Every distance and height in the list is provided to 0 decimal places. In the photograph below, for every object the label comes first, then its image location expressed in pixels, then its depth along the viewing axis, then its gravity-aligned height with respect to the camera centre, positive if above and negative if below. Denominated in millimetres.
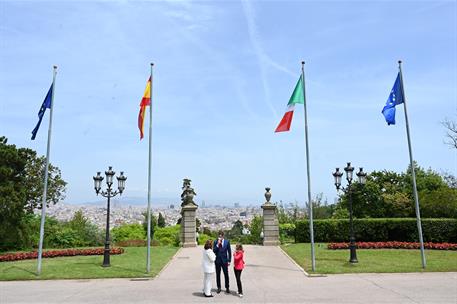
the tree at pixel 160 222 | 50088 +114
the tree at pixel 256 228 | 30562 -498
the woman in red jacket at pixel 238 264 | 11656 -1251
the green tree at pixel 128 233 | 35406 -869
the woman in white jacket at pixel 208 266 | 11602 -1273
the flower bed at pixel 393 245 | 22266 -1429
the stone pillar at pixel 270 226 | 24984 -278
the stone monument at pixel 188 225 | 25078 -159
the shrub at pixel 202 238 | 28481 -1147
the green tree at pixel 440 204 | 27938 +1122
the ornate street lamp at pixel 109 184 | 18297 +1845
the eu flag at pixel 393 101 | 17047 +5062
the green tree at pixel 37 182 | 28344 +3428
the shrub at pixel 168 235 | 30984 -970
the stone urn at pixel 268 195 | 25234 +1635
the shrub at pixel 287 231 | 29938 -741
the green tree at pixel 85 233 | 30438 -730
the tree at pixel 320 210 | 41062 +1111
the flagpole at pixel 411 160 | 16094 +2446
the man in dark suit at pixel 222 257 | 12345 -1073
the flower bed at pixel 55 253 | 20453 -1572
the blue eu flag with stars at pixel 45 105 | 16594 +4921
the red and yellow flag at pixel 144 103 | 17344 +5207
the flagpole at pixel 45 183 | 15602 +1631
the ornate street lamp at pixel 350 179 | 17342 +1932
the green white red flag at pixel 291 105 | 16859 +4930
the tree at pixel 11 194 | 22844 +1776
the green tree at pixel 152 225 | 37344 -225
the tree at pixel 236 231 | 33469 -831
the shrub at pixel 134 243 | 28225 -1408
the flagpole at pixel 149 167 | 16062 +2318
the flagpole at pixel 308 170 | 15838 +2131
